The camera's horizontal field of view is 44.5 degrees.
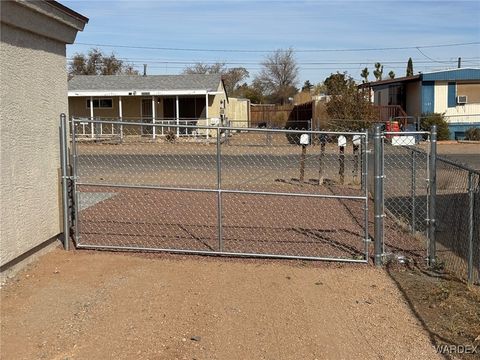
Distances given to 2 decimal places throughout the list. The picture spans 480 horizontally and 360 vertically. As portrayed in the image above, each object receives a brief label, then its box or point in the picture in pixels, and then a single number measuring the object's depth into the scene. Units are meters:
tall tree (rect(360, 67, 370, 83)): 62.81
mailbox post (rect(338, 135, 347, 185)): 12.45
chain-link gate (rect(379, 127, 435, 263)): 6.85
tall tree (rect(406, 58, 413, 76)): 59.33
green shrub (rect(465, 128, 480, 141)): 32.72
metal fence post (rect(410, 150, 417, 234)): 8.03
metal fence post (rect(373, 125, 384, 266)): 6.42
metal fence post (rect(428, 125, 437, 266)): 6.52
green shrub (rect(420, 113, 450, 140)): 32.19
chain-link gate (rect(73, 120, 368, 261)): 7.21
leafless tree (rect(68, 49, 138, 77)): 59.59
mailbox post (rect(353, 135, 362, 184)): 13.65
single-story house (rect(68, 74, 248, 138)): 34.16
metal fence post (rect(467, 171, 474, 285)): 5.70
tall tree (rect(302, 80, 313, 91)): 87.94
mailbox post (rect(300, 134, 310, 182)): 12.63
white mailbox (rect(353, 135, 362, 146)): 11.31
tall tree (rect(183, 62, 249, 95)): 75.94
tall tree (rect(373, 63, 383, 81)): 63.84
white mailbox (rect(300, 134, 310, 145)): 12.56
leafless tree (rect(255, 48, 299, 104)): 78.00
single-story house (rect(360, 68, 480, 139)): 34.69
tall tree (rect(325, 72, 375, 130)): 27.86
